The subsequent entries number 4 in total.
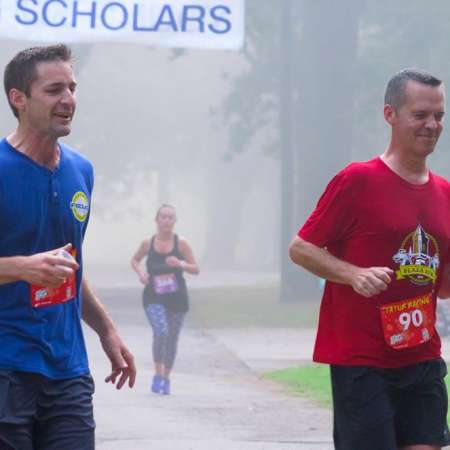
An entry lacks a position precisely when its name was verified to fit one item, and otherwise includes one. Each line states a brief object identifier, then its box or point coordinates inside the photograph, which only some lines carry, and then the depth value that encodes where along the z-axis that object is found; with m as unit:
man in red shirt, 11.23
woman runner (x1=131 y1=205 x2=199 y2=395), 27.61
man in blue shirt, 10.03
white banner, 22.06
